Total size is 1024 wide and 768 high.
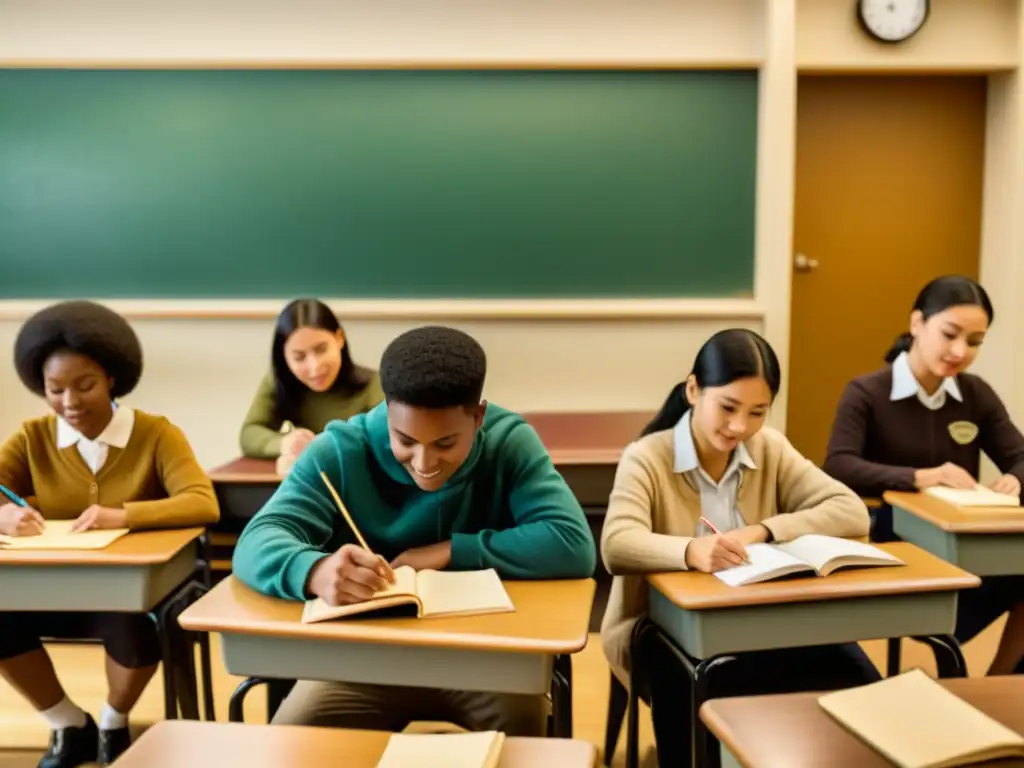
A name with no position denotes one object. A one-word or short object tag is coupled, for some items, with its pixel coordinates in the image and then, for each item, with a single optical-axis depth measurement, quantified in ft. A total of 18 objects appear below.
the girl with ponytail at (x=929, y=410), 7.99
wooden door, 13.07
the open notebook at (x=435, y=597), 4.29
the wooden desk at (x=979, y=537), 6.42
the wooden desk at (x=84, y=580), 5.61
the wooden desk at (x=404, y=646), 4.14
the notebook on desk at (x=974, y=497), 6.86
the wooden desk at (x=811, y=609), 4.92
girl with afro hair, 6.57
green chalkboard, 12.22
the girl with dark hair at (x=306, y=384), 9.64
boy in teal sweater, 4.69
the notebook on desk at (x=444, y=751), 3.25
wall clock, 11.93
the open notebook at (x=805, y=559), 5.11
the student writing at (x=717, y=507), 5.76
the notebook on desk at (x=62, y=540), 5.73
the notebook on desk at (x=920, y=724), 3.25
